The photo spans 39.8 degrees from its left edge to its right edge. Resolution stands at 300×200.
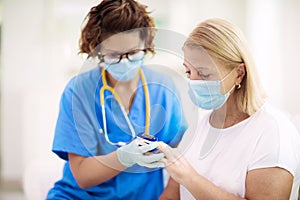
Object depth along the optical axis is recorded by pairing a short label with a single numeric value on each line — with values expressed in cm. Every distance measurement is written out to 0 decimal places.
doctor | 119
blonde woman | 108
